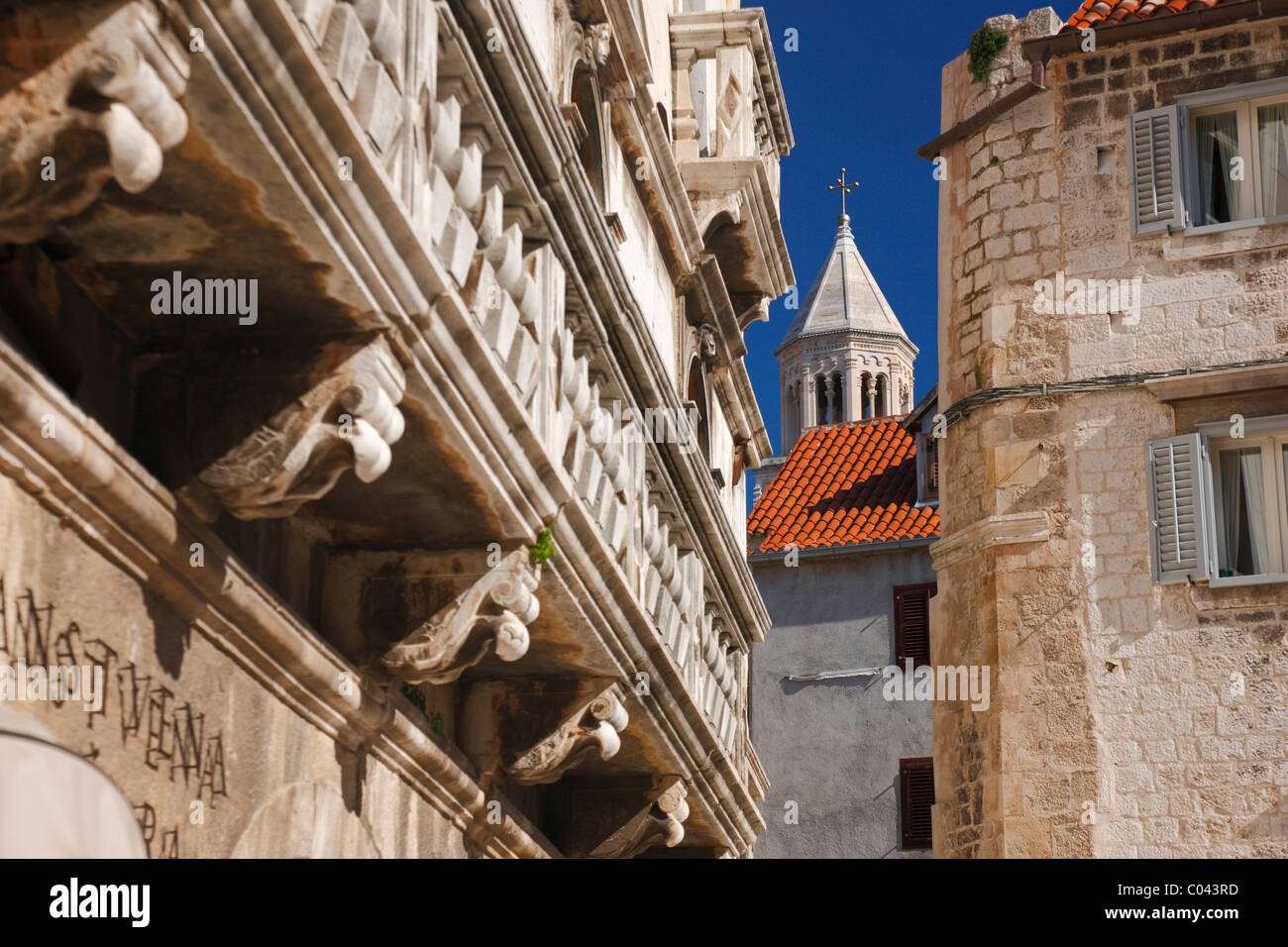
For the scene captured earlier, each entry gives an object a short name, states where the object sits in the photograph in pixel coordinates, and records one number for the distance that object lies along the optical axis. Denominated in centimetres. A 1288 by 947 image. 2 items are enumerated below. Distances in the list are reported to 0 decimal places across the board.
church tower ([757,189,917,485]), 6481
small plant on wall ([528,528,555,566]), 852
